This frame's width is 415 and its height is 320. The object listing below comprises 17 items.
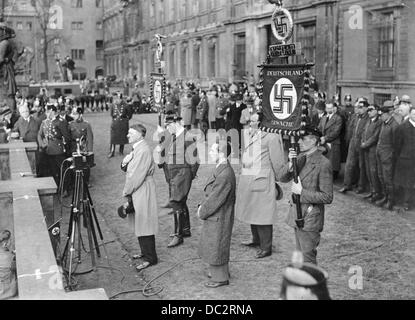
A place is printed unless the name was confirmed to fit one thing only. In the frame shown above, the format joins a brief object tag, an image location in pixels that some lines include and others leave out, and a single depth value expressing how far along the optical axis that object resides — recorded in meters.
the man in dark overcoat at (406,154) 10.12
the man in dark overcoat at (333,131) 12.08
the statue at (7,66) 13.01
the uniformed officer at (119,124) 17.30
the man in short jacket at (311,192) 6.07
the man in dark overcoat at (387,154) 10.35
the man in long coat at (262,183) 7.81
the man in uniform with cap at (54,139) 11.98
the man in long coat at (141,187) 7.44
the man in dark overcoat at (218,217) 6.69
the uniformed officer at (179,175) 8.55
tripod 7.35
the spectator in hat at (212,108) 20.92
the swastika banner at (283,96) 6.55
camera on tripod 7.42
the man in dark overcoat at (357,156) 11.37
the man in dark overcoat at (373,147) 10.83
